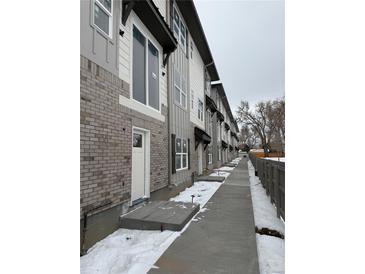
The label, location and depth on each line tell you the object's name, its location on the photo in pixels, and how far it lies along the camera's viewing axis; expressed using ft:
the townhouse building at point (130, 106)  12.28
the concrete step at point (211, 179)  37.17
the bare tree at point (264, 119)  130.36
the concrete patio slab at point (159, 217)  14.16
